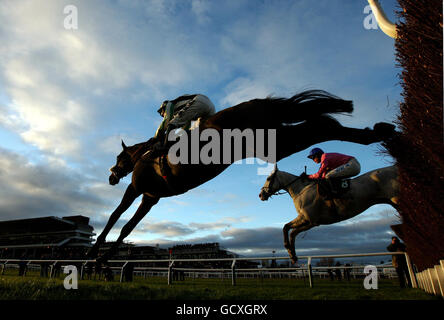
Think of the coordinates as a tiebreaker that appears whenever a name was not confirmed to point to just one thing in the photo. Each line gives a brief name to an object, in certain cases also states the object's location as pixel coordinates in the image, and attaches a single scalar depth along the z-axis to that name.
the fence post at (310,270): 7.43
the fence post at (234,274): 8.52
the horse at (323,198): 5.19
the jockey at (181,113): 4.32
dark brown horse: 3.40
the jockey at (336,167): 5.58
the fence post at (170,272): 10.08
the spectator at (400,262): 7.52
